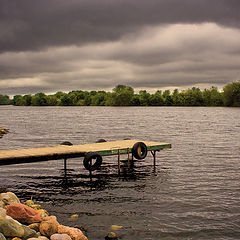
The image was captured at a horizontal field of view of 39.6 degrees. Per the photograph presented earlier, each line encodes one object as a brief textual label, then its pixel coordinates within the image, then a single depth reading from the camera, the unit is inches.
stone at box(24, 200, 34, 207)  485.7
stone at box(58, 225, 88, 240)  356.8
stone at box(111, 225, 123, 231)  429.1
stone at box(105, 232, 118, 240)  396.7
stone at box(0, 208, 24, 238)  317.1
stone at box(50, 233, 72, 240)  340.8
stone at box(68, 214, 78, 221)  458.9
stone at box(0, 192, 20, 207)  434.1
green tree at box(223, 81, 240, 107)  6097.4
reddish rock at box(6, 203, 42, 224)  370.9
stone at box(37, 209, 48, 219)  419.3
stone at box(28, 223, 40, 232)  364.8
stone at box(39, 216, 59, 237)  358.0
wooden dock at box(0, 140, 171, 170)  570.6
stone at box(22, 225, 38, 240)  328.5
